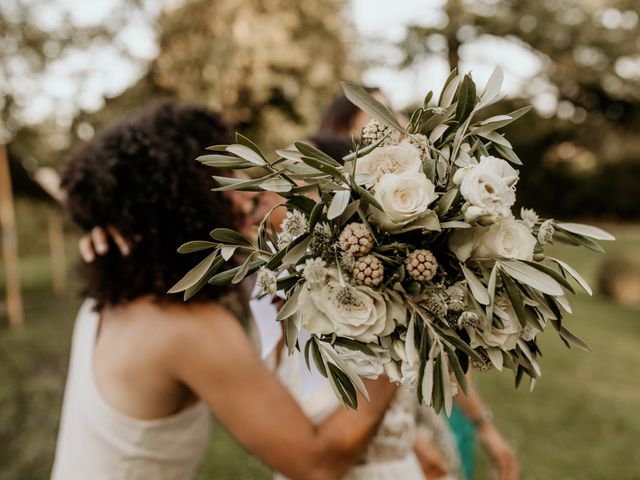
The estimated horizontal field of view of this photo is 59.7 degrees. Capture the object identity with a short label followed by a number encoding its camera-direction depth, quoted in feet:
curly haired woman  5.31
